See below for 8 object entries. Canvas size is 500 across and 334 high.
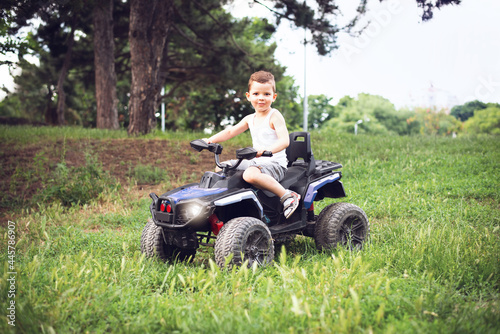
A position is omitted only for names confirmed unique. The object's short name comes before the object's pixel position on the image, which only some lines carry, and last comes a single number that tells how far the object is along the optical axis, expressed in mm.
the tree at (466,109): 57619
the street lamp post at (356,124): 59472
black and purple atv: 3727
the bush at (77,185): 7594
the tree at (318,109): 62156
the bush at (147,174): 8930
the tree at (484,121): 49812
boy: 4113
